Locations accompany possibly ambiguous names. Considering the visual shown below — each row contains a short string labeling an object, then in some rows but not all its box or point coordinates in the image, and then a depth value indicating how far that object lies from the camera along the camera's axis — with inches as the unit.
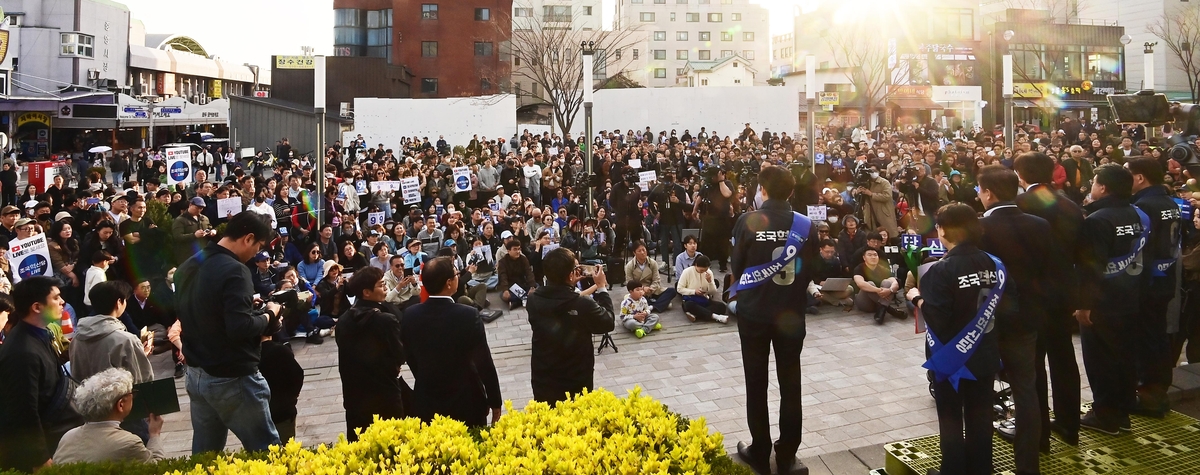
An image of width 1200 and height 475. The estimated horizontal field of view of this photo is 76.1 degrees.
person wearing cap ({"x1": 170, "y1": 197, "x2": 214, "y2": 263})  401.1
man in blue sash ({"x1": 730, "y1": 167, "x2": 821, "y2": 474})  167.5
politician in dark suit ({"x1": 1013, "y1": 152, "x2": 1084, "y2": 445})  180.2
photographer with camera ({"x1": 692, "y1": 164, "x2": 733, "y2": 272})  479.5
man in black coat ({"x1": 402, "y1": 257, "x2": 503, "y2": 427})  161.3
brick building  1716.3
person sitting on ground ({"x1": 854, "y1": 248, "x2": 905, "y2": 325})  365.4
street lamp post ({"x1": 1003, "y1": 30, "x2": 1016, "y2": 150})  432.8
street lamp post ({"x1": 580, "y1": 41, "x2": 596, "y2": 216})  410.0
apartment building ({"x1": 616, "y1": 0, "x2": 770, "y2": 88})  2866.6
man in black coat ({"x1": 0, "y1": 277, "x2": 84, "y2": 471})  150.1
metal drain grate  172.2
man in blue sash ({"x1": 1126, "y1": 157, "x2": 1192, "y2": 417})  199.2
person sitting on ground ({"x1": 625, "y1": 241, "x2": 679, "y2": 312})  406.0
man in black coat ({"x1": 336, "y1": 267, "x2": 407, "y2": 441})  170.7
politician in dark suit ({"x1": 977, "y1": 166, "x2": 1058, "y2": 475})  161.9
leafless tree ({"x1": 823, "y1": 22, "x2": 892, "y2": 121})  1615.4
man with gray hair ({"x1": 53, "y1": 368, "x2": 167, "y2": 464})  135.8
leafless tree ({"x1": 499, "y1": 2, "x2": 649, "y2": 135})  1230.9
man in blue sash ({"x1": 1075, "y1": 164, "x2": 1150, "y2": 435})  187.8
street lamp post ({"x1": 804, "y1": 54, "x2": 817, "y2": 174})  432.8
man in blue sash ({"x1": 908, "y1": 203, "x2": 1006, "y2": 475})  153.8
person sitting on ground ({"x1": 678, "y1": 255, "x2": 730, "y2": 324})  385.1
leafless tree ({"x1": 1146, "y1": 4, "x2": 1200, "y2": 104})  1640.0
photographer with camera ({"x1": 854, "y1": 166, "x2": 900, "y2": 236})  486.9
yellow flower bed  107.0
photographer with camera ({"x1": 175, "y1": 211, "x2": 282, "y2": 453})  152.9
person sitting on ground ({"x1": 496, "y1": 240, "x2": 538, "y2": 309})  434.6
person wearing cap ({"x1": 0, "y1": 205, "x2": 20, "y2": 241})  376.0
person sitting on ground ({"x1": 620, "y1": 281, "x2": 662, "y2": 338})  358.0
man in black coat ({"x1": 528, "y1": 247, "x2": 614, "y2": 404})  171.6
